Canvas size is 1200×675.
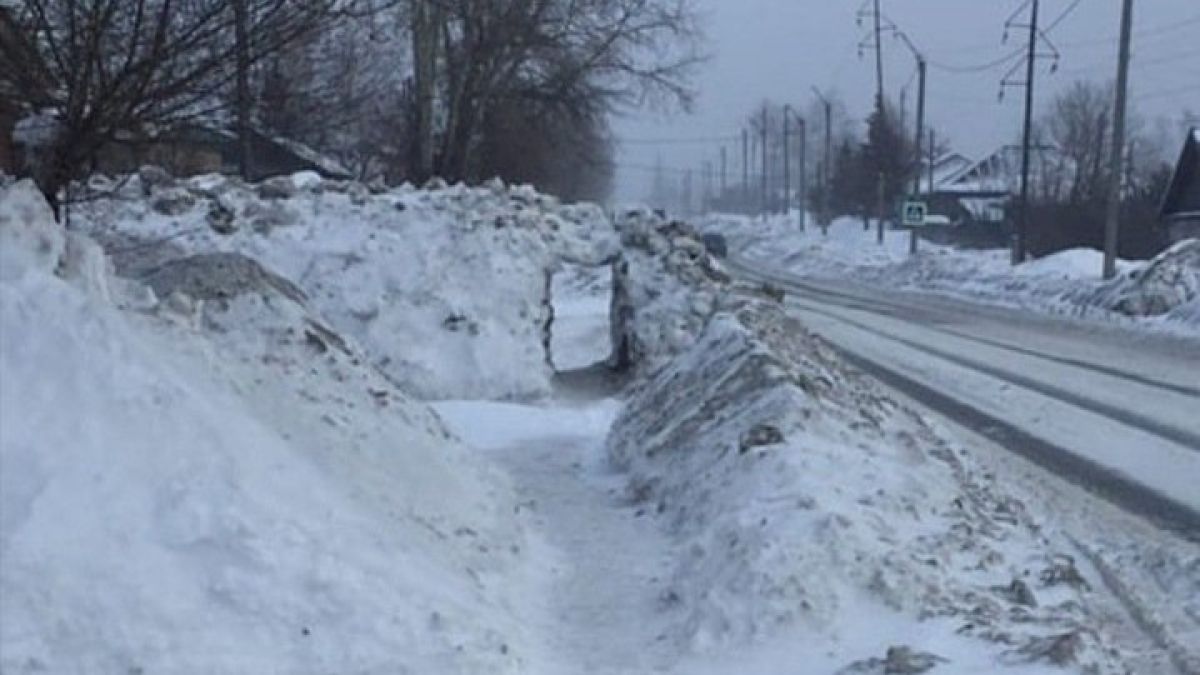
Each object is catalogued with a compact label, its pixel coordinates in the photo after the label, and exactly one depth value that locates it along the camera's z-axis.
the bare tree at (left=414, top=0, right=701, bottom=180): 34.59
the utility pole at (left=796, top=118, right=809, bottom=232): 89.32
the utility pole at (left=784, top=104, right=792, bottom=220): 101.37
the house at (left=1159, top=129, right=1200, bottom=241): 52.72
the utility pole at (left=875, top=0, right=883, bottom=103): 67.80
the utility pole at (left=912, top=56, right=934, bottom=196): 56.78
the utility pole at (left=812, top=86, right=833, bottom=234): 84.69
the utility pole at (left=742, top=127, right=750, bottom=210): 130.62
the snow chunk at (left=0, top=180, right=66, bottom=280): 5.95
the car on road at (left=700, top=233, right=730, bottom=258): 63.62
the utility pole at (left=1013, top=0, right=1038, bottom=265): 43.56
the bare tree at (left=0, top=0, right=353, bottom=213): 7.60
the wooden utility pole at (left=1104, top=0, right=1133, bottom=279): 32.59
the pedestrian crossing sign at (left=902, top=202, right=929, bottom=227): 51.16
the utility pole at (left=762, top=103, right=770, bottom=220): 123.62
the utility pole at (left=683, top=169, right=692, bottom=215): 189.12
